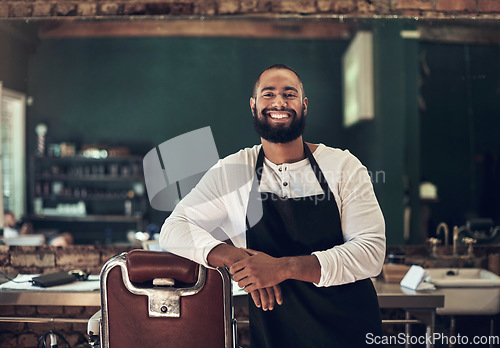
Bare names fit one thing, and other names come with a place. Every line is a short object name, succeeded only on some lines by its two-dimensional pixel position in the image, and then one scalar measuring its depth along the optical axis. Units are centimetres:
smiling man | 161
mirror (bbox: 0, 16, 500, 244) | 289
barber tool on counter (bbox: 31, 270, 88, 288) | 239
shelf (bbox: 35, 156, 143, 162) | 328
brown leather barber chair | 157
